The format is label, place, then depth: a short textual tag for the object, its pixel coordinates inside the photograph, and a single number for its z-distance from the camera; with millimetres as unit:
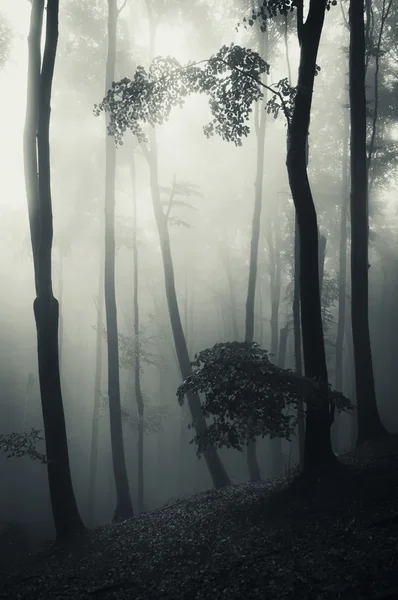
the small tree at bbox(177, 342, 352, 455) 6207
